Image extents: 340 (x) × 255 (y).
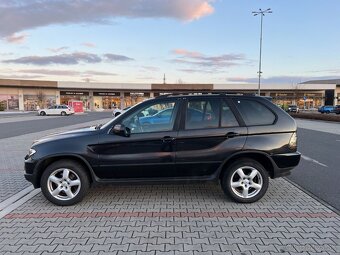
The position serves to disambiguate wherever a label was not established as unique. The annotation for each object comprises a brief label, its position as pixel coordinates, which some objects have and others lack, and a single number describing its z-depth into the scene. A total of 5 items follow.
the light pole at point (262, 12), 37.59
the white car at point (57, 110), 42.16
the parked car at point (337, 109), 43.16
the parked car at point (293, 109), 43.56
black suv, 4.71
